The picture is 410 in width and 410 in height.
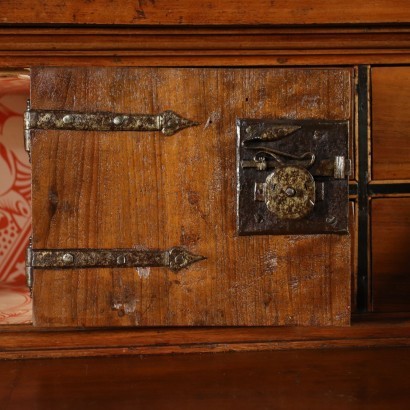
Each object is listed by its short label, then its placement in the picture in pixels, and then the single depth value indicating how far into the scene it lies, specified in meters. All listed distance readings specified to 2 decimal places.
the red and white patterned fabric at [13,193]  1.25
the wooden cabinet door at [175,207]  0.97
